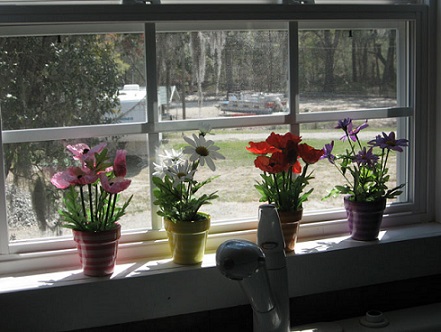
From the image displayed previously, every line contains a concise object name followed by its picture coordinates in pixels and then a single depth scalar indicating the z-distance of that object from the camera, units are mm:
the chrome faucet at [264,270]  1448
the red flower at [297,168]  1968
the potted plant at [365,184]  2035
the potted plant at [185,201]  1839
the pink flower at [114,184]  1735
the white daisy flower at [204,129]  1898
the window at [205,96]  1839
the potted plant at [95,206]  1741
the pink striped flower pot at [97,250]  1742
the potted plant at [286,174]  1919
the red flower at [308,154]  1935
